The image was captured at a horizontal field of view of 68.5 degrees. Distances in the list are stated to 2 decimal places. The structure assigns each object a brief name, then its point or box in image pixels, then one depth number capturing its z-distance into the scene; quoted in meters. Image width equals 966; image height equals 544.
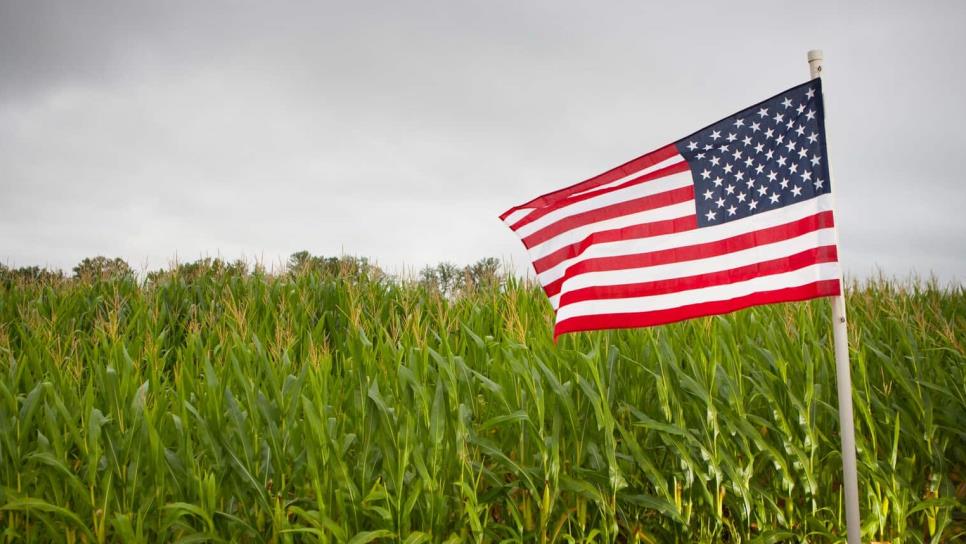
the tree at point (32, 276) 13.16
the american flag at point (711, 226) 4.43
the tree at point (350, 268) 11.67
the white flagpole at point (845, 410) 4.39
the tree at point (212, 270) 12.69
